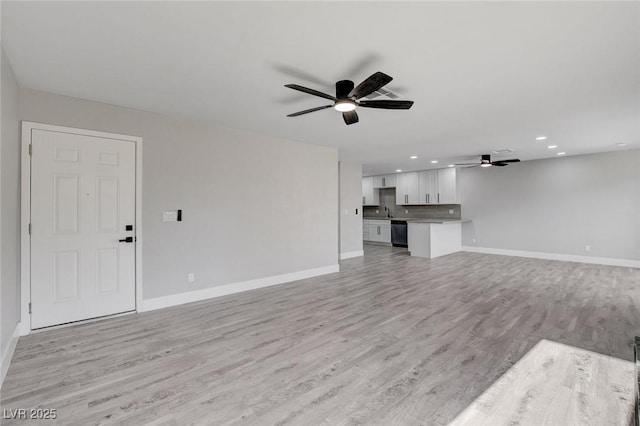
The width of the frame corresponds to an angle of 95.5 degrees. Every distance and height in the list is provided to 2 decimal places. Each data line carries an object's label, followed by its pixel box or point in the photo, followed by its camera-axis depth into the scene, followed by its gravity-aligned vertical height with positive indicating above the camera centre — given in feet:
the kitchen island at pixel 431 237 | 25.18 -2.01
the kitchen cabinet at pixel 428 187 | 29.55 +3.02
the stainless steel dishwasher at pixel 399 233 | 30.71 -1.88
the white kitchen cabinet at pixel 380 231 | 32.73 -1.78
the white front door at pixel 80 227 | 10.29 -0.34
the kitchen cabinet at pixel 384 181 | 34.06 +4.09
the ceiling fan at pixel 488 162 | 22.36 +4.08
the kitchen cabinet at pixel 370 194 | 35.81 +2.65
